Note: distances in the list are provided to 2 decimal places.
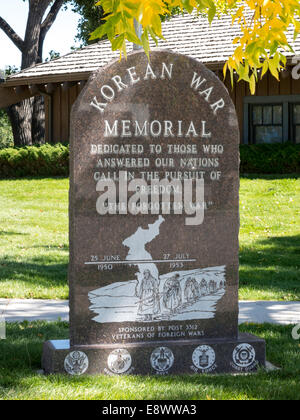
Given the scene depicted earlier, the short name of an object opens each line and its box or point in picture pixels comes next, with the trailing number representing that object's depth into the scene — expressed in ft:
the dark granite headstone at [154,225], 17.31
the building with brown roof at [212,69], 66.08
